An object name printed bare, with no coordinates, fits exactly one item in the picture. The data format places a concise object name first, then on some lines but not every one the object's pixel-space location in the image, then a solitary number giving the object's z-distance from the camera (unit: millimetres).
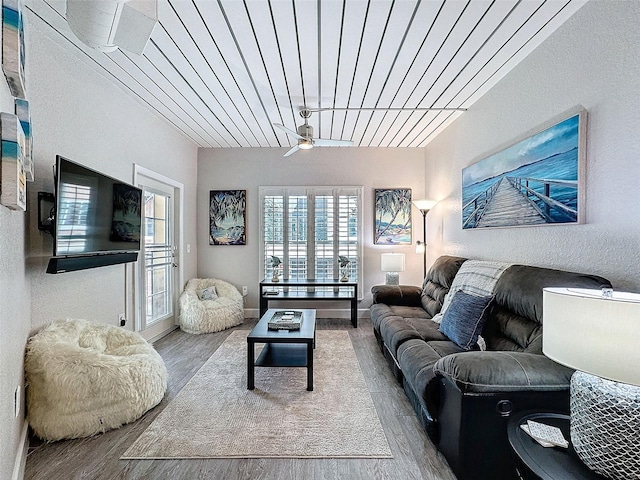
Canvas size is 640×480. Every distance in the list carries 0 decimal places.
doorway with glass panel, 3721
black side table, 1065
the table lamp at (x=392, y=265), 4504
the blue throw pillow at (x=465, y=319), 2400
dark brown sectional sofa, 1568
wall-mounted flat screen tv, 2115
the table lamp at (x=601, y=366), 942
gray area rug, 1947
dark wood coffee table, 2639
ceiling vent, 1384
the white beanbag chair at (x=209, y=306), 4273
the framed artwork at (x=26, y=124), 1731
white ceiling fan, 3439
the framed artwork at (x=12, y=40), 1369
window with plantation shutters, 5047
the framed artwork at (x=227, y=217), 5062
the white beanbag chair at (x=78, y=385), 2020
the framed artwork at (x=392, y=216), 5023
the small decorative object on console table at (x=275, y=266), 4844
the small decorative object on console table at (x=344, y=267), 4852
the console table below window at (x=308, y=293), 4543
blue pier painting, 2012
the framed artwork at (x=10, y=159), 1325
